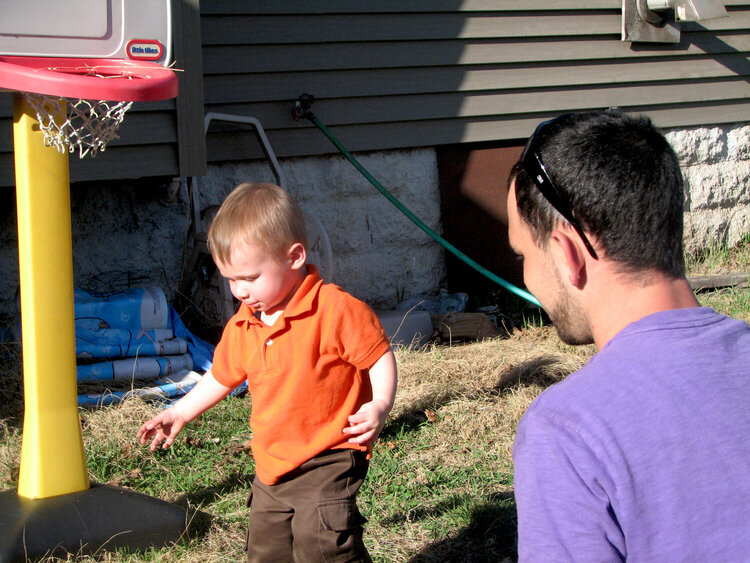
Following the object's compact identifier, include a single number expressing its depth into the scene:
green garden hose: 5.80
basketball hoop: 2.54
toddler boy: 2.36
